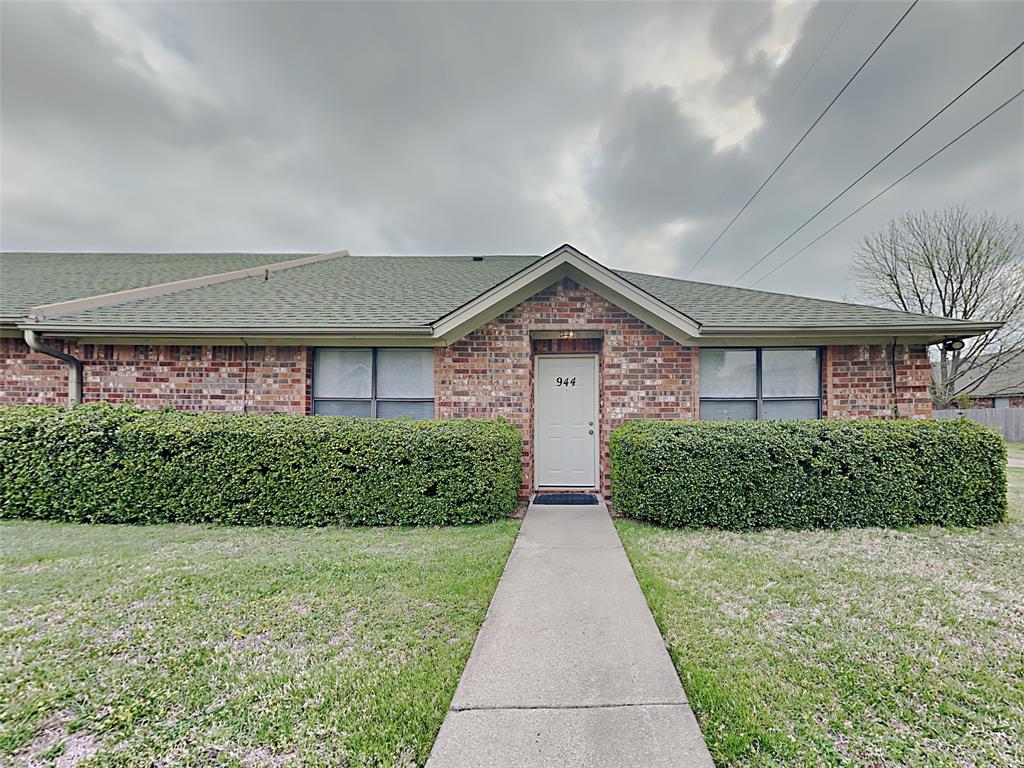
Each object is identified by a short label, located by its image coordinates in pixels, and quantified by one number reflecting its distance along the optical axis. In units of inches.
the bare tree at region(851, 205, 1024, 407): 690.8
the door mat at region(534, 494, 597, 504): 261.6
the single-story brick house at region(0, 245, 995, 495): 252.2
